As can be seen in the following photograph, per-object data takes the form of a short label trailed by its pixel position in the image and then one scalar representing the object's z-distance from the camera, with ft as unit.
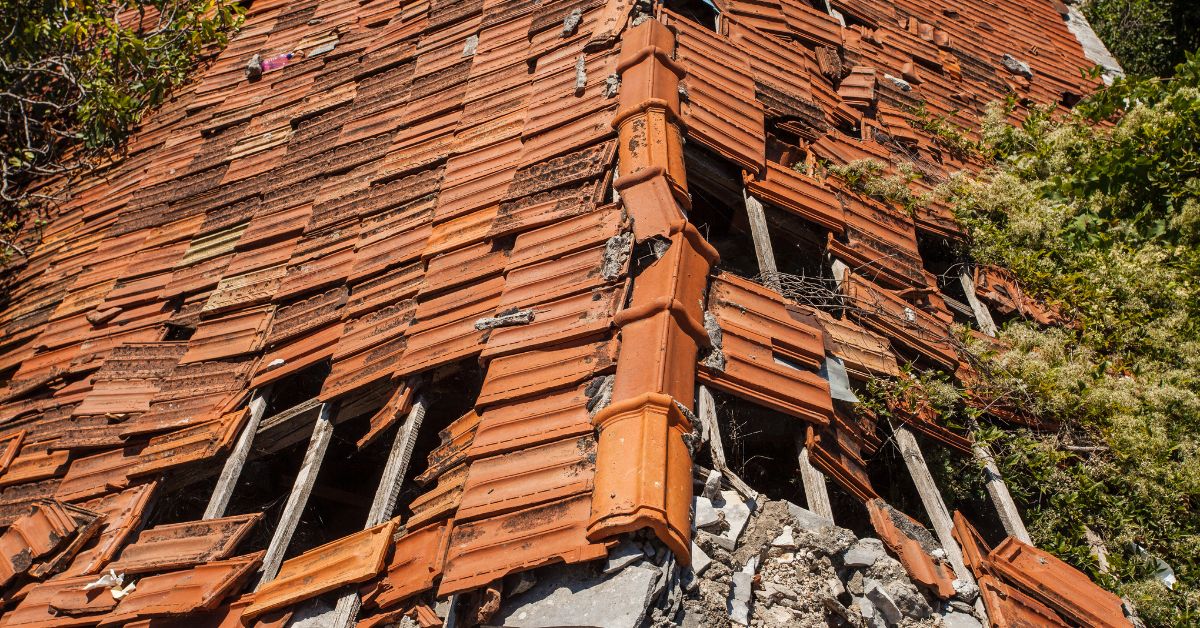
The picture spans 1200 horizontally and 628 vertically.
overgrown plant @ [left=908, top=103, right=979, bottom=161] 22.77
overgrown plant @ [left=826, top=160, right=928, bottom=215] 18.65
